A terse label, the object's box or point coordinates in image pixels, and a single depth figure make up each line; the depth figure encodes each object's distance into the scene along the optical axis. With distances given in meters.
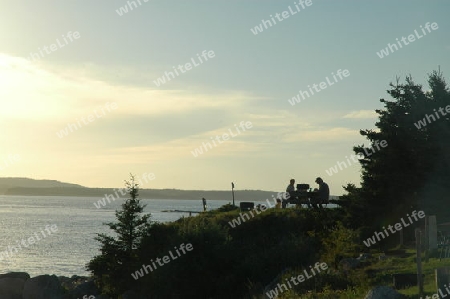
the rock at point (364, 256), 31.08
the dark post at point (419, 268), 20.95
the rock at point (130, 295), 43.69
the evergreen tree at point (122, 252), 46.62
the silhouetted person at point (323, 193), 43.50
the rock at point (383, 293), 20.06
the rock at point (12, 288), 49.25
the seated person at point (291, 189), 44.91
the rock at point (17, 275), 50.47
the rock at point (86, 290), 49.38
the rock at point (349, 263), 30.21
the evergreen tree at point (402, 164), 36.03
